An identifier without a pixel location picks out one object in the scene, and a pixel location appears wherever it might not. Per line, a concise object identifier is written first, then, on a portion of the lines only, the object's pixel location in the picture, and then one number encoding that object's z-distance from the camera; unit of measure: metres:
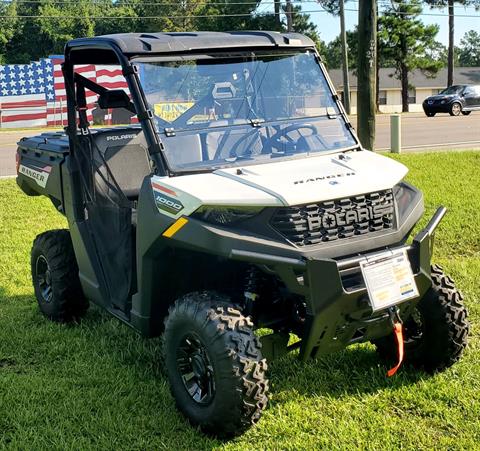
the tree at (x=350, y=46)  39.75
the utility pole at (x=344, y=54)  28.20
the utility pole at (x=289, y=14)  38.91
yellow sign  3.62
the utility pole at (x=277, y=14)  40.28
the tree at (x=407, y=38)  40.03
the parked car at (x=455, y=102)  29.81
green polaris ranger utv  3.17
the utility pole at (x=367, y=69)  9.84
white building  62.53
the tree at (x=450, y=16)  42.99
